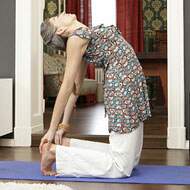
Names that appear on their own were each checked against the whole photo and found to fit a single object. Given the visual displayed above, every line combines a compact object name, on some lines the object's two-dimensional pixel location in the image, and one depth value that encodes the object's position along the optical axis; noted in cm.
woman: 318
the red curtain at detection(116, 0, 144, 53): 1219
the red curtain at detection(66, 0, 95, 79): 1213
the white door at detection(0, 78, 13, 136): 488
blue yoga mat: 317
